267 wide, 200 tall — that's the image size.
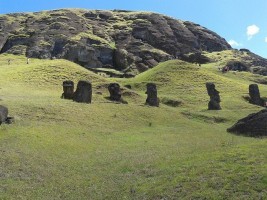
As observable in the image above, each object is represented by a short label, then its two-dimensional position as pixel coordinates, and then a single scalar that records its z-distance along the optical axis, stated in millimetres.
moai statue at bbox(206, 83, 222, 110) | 44157
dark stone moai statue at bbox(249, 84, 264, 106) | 50648
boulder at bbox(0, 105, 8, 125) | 24294
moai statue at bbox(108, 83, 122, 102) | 40927
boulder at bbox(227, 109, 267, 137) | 27986
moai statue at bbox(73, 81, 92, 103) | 36663
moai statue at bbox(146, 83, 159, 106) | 41795
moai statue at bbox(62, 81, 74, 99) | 38989
